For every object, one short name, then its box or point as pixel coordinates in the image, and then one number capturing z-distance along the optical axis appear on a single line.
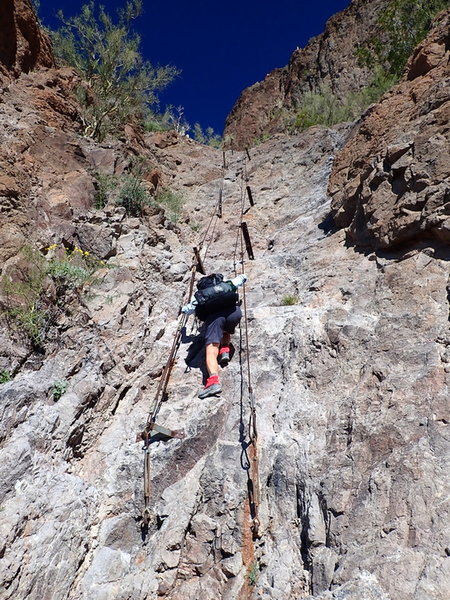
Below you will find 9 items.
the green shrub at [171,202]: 10.73
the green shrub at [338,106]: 14.73
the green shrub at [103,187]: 8.41
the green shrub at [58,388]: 4.43
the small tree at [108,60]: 13.24
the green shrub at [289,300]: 5.97
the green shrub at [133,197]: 8.70
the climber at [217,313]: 5.33
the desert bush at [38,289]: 4.68
